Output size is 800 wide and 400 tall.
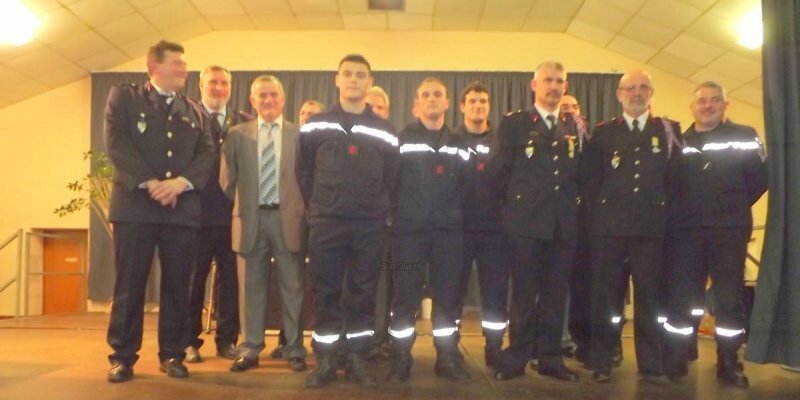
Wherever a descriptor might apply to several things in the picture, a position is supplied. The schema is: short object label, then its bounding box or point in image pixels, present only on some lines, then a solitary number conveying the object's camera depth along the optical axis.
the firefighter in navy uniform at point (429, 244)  3.28
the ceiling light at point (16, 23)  6.40
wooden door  8.99
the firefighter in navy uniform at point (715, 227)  3.34
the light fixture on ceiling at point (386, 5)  7.88
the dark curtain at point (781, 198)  2.88
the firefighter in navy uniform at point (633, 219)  3.24
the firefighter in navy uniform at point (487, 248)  3.52
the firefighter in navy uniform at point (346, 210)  3.12
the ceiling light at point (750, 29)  6.41
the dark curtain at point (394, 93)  8.57
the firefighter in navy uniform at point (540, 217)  3.24
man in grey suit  3.52
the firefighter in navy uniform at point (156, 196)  3.11
